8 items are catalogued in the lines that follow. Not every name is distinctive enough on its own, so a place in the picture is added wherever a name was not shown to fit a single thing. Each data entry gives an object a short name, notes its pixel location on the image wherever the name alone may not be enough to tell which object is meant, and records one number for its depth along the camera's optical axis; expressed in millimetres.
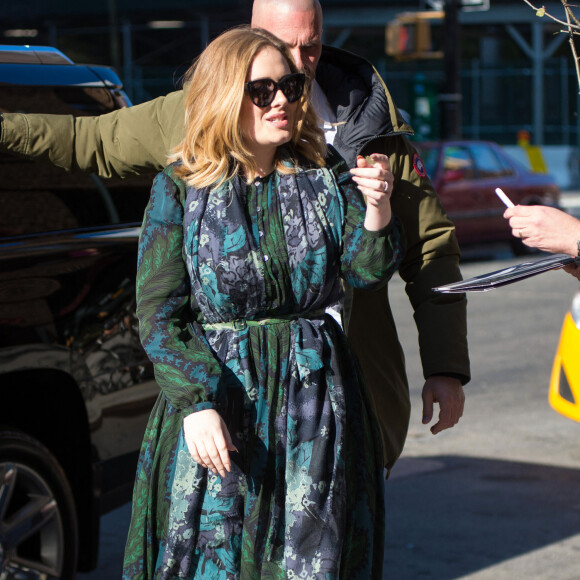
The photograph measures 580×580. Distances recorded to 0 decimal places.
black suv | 6217
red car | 25592
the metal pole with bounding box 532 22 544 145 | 56960
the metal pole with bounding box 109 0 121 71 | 39977
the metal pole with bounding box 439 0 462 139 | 32304
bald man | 5063
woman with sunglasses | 4348
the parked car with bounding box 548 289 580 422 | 8874
